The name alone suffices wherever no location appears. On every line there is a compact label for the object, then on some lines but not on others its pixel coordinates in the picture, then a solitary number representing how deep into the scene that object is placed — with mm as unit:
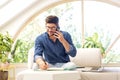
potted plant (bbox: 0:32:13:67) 4270
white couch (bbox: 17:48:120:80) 3148
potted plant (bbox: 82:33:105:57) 4863
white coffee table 2283
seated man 3031
